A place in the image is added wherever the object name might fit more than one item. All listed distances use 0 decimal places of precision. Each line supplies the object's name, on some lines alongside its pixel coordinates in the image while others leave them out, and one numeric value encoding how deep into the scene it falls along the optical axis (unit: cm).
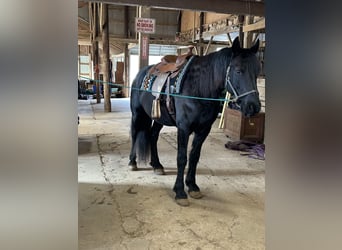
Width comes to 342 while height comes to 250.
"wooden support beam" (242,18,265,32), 518
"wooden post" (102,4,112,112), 795
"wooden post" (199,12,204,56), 1004
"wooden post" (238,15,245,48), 675
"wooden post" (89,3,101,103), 981
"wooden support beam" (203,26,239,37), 771
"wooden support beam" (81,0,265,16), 422
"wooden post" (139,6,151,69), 473
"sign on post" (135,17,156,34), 438
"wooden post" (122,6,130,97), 1272
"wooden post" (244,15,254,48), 602
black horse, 230
